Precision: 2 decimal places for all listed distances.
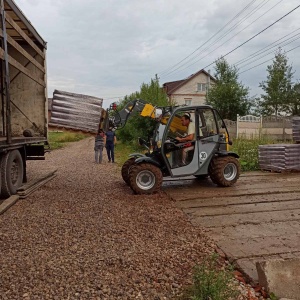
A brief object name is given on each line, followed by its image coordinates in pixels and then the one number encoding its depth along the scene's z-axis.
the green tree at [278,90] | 33.56
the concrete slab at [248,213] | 4.71
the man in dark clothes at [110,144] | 16.06
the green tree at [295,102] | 32.75
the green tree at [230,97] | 34.94
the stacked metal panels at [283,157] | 11.24
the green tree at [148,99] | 21.31
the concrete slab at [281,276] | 3.54
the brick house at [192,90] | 51.31
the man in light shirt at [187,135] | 8.58
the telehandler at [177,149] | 8.35
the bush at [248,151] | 12.39
